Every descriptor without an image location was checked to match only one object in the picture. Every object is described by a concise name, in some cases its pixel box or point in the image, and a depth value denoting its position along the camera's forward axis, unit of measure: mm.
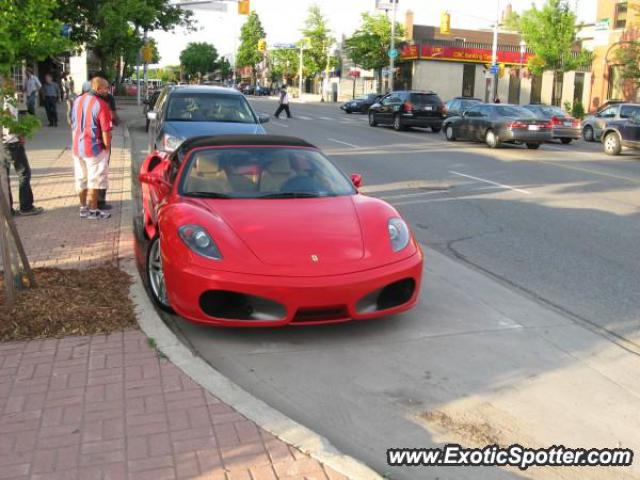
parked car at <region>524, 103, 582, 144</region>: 25938
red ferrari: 4844
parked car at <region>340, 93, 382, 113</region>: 46219
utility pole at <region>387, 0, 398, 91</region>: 51934
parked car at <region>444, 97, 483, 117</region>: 29900
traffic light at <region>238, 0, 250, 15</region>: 31781
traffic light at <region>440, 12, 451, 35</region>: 39062
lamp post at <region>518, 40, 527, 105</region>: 45556
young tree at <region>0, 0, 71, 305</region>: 5445
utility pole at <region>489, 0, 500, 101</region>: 45188
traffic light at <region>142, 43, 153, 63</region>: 39312
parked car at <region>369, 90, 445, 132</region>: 28828
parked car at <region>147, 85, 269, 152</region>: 11680
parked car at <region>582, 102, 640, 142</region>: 23812
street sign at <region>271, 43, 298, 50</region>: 78688
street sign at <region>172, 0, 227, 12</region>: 33750
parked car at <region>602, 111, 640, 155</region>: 21156
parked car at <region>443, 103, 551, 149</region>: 21656
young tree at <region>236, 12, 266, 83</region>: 122875
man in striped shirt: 8625
